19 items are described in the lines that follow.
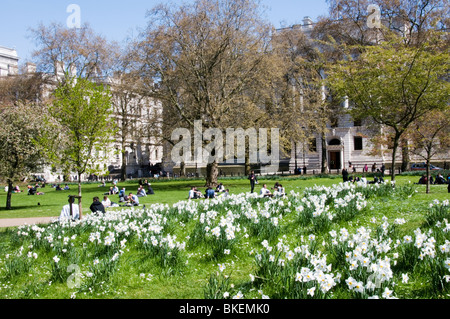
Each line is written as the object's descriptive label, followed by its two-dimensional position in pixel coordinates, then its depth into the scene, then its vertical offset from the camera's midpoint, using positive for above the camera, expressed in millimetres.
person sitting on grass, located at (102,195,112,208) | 19656 -1889
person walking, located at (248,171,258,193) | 25459 -1123
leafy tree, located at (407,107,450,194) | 23145 +1794
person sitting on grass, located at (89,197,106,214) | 14750 -1521
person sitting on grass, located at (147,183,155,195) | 26953 -1858
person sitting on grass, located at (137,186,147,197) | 25703 -1882
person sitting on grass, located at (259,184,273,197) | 19052 -1424
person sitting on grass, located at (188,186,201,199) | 23734 -1835
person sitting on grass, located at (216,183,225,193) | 26847 -1762
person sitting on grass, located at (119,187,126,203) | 24000 -1956
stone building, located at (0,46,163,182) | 35781 +2520
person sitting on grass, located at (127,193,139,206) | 20828 -1914
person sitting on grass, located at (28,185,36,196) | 33375 -2176
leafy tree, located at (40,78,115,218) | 14469 +1424
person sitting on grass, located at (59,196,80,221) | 14004 -1753
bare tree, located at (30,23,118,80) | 41844 +11173
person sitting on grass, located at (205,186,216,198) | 23297 -1707
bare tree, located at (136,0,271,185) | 28875 +7267
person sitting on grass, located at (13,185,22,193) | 37625 -2363
